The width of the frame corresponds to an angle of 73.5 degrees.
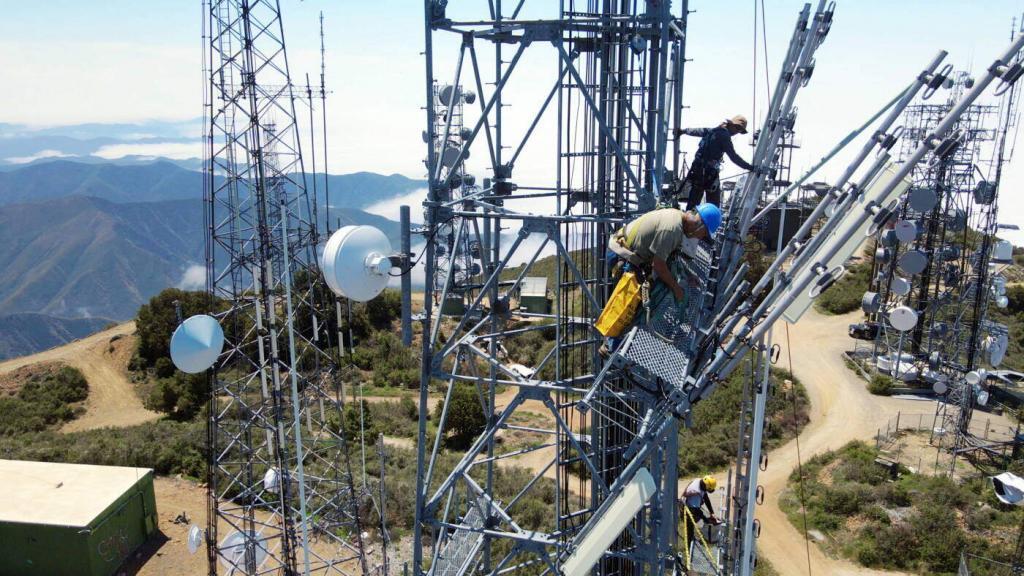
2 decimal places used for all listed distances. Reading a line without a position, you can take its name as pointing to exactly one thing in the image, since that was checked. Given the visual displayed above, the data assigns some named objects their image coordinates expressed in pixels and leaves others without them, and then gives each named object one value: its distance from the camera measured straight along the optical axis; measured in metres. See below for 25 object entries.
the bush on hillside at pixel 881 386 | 26.89
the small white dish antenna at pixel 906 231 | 23.06
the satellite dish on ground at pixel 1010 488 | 14.44
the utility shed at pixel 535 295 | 27.48
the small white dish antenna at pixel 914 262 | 23.84
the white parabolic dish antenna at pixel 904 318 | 24.05
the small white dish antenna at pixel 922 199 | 21.85
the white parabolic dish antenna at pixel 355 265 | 8.79
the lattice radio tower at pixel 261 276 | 11.91
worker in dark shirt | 7.91
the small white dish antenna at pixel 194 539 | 14.34
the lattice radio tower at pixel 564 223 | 7.65
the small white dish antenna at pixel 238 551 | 12.94
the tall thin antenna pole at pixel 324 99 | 13.62
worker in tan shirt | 6.47
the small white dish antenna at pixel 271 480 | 13.73
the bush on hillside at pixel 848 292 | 38.31
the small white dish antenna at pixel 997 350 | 25.00
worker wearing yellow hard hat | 11.44
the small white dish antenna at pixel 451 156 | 9.69
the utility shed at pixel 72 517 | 15.66
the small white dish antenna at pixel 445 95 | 10.68
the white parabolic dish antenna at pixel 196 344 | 12.51
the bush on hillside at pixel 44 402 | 27.84
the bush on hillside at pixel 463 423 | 24.62
